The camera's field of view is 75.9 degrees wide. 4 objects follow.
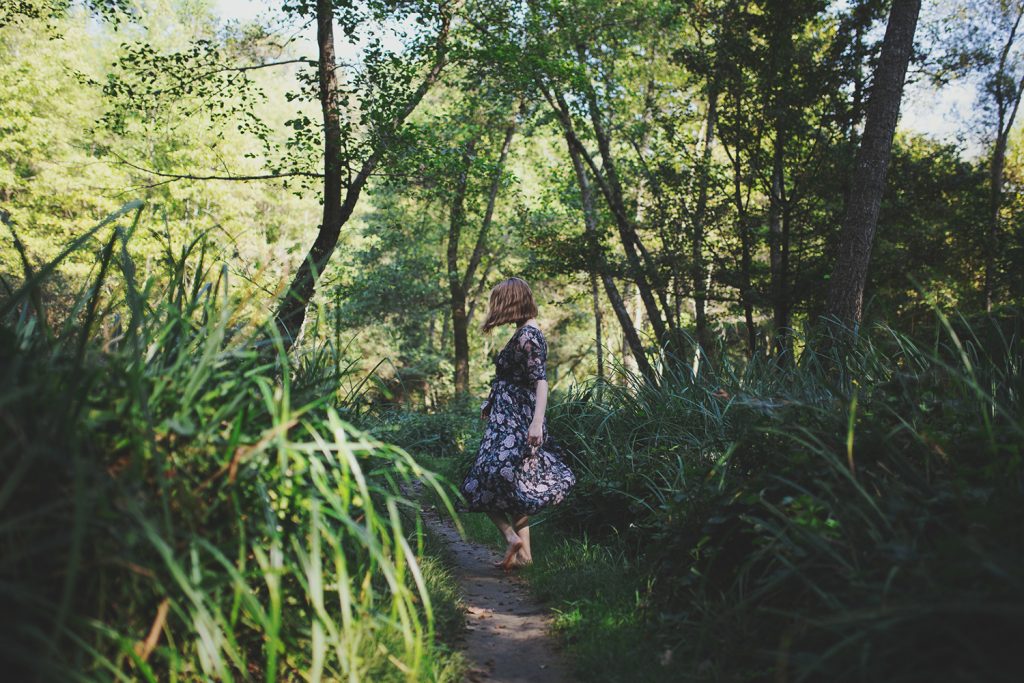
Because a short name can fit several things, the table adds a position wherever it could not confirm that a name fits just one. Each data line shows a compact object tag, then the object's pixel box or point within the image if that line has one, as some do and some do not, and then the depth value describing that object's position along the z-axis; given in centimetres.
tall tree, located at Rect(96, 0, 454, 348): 952
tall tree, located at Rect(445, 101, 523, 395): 1967
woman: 484
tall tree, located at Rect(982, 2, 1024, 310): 1750
